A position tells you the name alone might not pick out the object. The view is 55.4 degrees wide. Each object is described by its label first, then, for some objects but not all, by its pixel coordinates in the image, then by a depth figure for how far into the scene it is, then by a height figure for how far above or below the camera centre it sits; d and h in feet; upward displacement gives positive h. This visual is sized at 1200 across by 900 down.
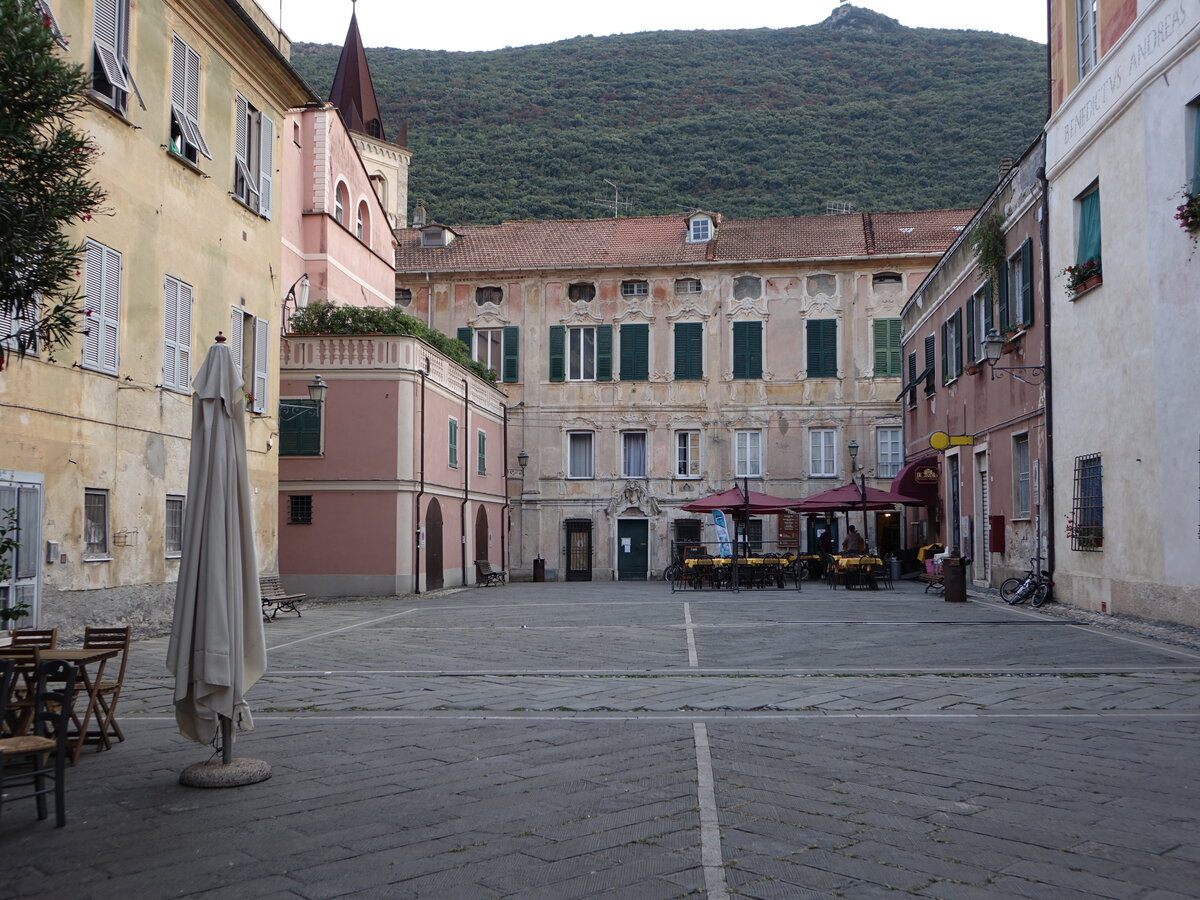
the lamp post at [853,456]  111.65 +5.34
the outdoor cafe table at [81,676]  20.99 -3.06
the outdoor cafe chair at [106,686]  22.11 -3.37
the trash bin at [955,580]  60.39 -3.70
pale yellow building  41.39 +9.03
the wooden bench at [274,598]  56.65 -4.30
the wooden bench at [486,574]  100.68 -5.57
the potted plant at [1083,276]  48.52 +10.06
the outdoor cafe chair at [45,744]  16.41 -3.37
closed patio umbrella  18.98 -1.25
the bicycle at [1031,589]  54.54 -3.86
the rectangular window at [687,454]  116.26 +5.79
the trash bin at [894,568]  89.82 -4.57
